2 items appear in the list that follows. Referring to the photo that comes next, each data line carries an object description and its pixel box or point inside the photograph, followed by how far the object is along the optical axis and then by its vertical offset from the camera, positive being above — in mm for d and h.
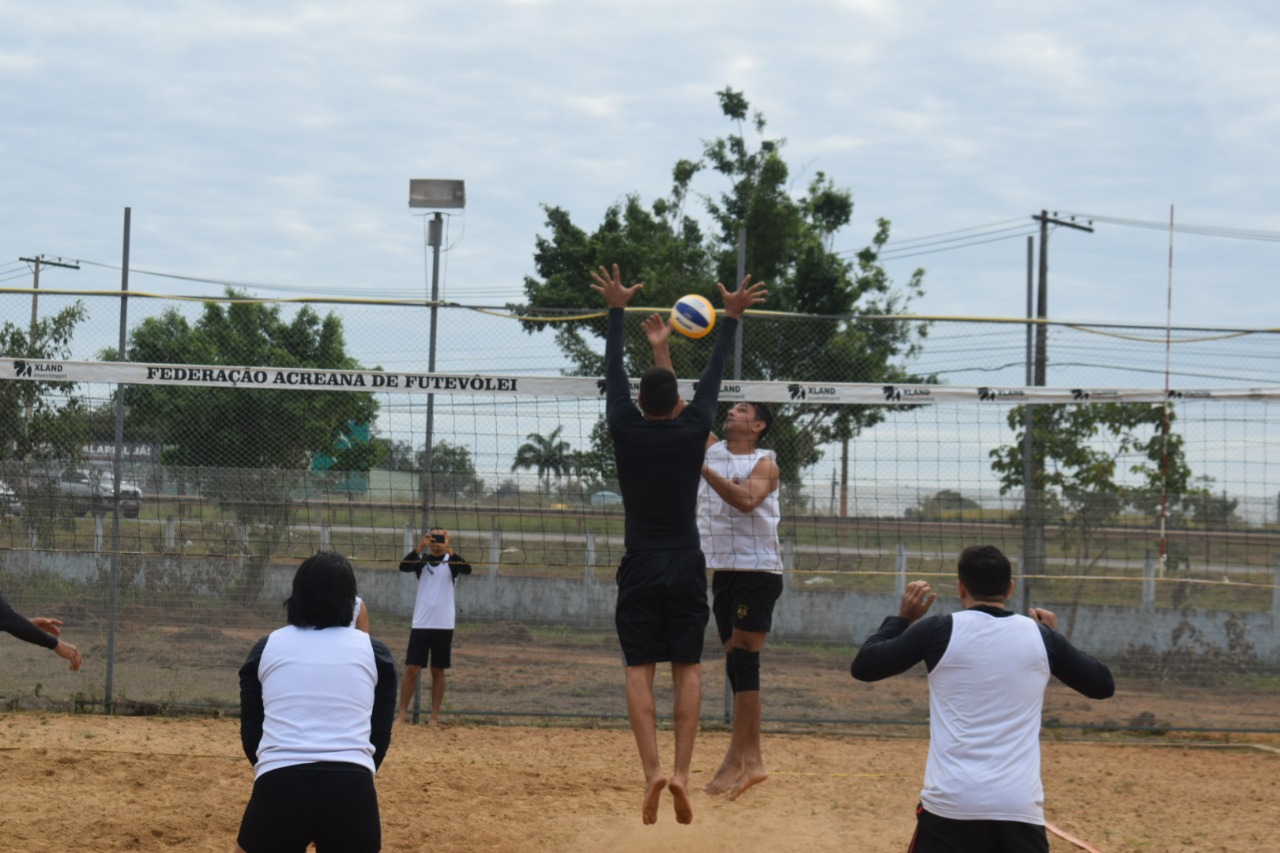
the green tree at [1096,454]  13648 +411
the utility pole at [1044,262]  24875 +4465
